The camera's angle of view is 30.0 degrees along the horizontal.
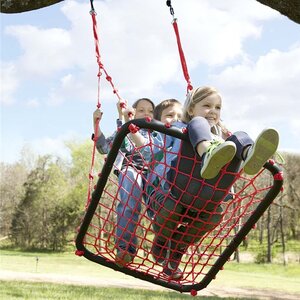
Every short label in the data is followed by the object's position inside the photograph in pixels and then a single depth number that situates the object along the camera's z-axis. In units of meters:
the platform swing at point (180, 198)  2.52
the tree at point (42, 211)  26.94
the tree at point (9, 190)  28.67
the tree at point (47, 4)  3.65
